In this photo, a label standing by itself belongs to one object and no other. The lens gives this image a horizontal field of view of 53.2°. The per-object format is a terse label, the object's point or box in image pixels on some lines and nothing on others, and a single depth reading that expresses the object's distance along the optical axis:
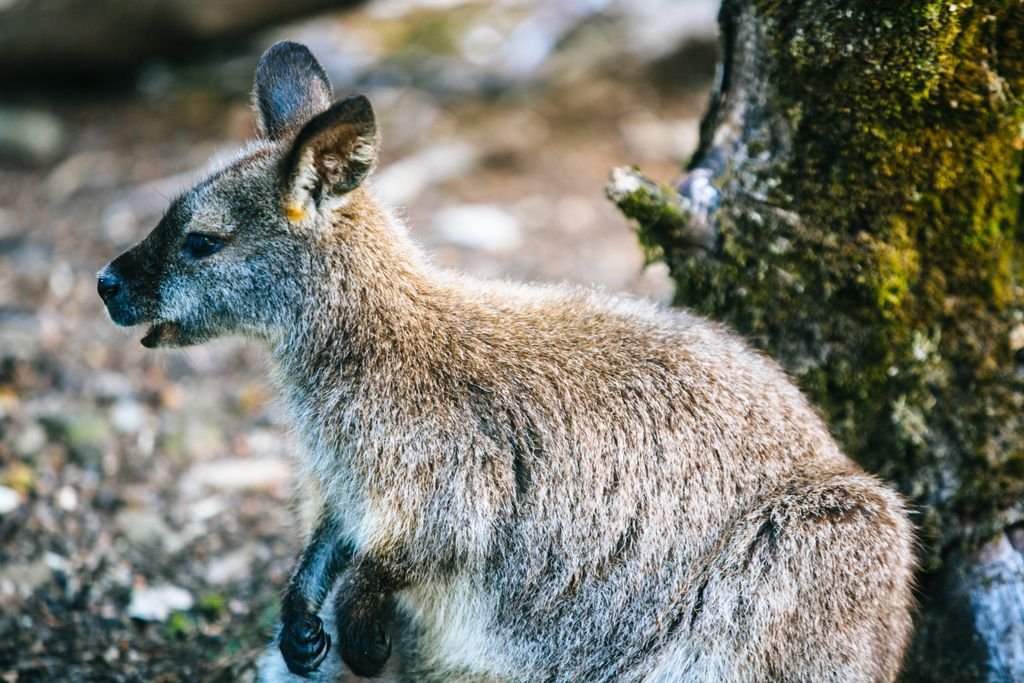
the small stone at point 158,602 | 4.69
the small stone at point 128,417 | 5.96
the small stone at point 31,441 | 5.43
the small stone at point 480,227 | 7.76
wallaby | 3.49
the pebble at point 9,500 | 4.97
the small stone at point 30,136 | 8.64
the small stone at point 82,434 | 5.60
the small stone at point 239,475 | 5.77
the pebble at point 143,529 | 5.17
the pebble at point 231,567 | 5.06
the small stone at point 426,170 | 8.21
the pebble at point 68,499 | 5.20
